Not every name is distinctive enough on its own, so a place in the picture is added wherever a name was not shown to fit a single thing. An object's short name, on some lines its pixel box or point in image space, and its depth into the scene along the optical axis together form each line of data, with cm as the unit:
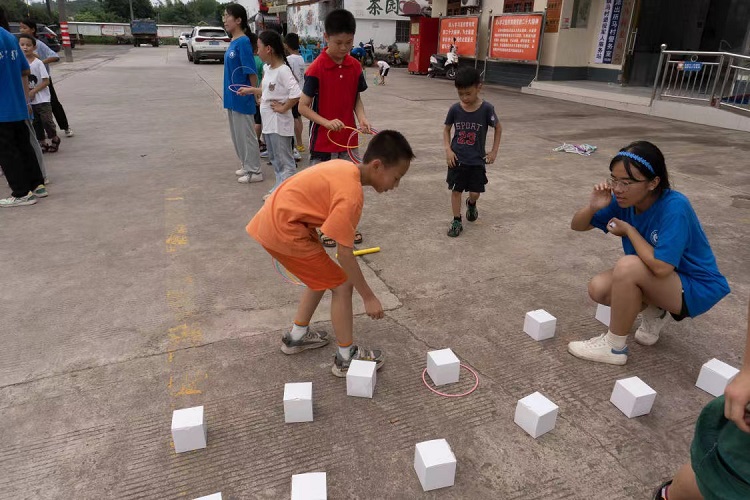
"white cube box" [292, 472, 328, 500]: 184
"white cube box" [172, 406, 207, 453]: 210
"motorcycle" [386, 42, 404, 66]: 2517
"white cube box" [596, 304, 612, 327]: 307
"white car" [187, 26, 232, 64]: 2392
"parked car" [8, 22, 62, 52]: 2221
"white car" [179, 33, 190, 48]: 3909
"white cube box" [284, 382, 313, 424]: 225
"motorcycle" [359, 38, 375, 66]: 2369
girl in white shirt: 480
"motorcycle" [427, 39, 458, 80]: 1805
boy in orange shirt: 215
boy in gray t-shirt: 430
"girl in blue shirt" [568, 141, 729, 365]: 238
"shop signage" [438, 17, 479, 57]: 1744
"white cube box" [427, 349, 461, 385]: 250
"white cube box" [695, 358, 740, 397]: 244
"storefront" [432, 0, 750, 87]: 1341
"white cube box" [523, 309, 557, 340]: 290
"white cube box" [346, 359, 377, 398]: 242
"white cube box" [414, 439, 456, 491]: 193
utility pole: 2497
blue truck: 4319
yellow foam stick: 402
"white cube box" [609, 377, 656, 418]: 230
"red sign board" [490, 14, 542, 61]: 1468
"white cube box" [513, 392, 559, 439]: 219
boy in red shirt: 375
